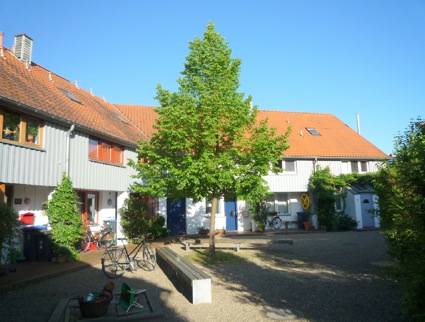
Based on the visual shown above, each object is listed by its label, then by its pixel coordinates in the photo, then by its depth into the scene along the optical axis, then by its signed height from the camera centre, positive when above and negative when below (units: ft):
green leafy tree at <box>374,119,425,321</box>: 13.21 -0.66
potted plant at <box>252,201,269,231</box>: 72.79 -1.72
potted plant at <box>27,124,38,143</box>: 37.92 +8.91
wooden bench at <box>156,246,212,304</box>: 21.91 -4.91
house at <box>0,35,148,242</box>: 35.78 +8.77
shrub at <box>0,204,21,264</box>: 25.33 -0.91
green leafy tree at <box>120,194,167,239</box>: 54.49 -1.58
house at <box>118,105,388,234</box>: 69.62 +6.71
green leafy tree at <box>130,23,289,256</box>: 36.65 +7.71
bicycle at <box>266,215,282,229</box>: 77.05 -3.70
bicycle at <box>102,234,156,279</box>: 31.63 -5.02
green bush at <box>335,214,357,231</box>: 73.15 -3.96
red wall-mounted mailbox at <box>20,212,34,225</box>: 38.91 -0.74
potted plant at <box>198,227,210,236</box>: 67.51 -4.75
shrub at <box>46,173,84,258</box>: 37.47 -0.89
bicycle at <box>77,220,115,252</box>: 45.36 -4.01
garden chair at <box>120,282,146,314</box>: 19.75 -5.21
